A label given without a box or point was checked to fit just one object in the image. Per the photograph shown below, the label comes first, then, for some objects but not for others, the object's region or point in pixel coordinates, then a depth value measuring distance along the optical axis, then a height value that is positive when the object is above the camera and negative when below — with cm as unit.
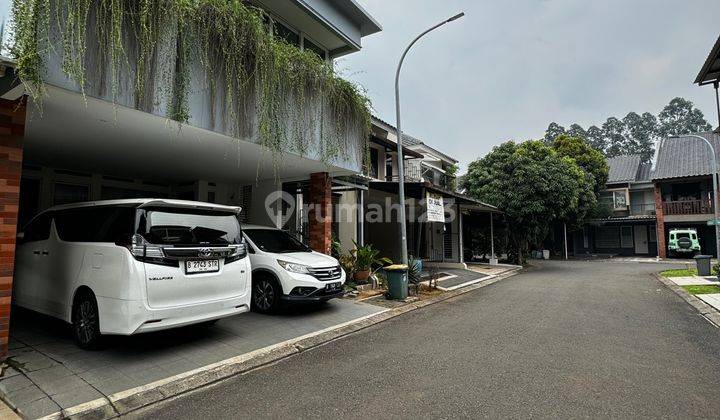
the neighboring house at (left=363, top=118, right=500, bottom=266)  1555 +118
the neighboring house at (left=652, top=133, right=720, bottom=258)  2462 +294
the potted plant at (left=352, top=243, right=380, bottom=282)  1005 -73
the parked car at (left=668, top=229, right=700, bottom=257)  2384 -57
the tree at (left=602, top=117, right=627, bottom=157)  5997 +1596
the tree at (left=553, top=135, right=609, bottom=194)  2811 +552
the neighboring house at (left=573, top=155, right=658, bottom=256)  2934 +92
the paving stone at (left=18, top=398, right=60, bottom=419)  327 -152
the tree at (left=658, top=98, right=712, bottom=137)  5578 +1728
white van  420 -39
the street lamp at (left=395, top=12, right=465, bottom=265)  953 +172
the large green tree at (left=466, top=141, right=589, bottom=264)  1831 +237
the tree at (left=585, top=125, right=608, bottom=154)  6092 +1566
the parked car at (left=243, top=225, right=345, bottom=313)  672 -72
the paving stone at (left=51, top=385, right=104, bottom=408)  347 -151
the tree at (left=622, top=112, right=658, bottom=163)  5791 +1570
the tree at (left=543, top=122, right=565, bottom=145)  6047 +1652
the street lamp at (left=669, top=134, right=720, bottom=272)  1413 +144
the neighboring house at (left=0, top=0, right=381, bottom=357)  420 +148
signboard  1238 +91
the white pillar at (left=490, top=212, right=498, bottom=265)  1995 -74
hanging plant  395 +231
